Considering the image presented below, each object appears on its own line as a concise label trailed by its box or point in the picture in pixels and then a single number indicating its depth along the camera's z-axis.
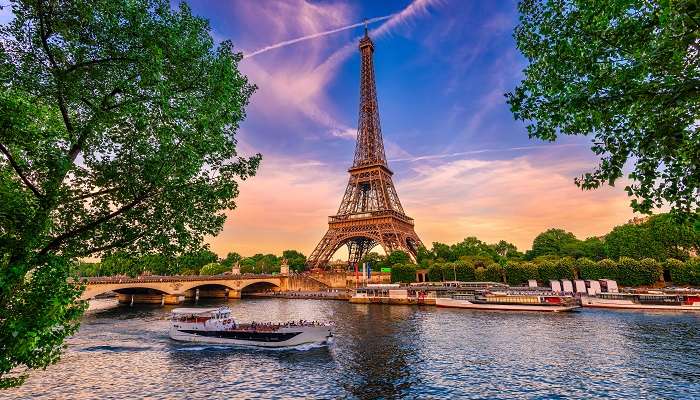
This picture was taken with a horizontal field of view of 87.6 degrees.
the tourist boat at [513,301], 54.88
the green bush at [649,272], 66.69
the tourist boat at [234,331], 35.25
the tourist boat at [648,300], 50.72
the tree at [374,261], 106.61
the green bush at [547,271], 76.38
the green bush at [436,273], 91.12
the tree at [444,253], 107.19
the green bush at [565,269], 74.25
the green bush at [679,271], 65.88
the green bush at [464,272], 87.50
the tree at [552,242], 102.44
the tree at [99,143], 9.48
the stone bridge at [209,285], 72.35
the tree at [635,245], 81.12
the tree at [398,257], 97.31
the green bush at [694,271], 64.81
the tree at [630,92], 8.13
